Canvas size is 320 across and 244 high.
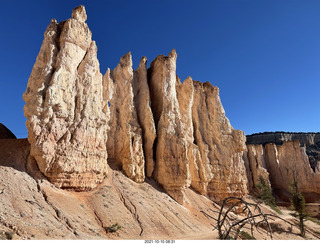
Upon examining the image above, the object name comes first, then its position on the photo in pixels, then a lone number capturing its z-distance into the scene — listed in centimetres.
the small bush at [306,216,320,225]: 3009
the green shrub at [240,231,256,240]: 1739
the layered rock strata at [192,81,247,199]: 2862
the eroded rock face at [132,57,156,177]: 2319
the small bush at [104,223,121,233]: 1395
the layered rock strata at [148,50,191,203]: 2248
